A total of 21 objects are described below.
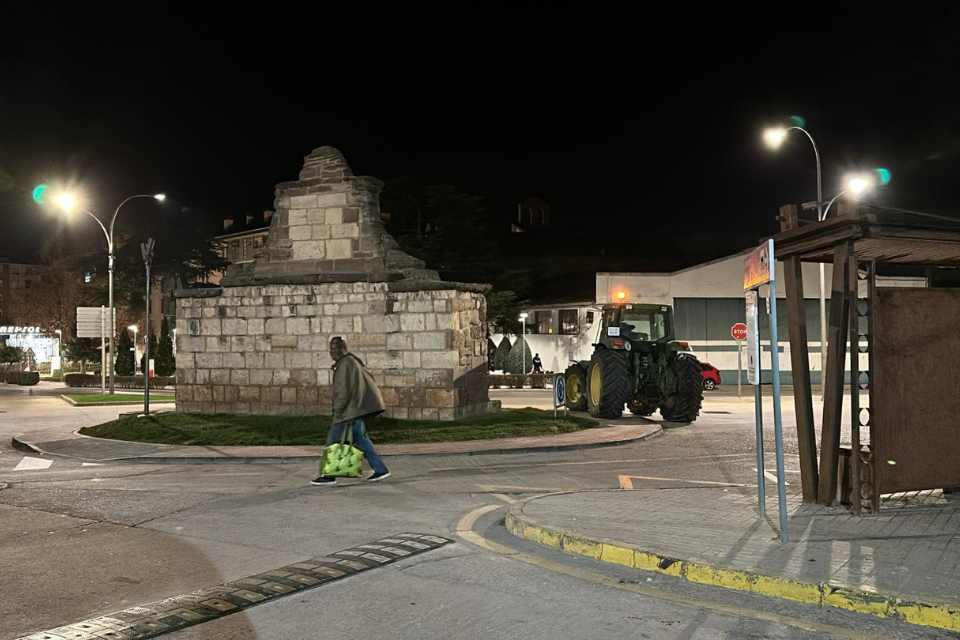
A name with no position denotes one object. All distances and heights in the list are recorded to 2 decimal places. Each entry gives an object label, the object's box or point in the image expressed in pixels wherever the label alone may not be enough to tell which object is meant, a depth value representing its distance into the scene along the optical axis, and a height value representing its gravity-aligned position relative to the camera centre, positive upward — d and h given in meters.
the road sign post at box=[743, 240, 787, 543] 7.01 +0.12
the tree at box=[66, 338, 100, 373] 56.16 +0.18
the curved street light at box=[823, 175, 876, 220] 25.72 +4.55
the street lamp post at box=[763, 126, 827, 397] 25.69 +5.86
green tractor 19.67 -0.54
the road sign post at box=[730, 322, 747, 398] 31.69 +0.42
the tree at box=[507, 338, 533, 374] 43.19 -0.49
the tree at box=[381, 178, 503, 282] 47.41 +5.70
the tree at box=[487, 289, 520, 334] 45.75 +1.89
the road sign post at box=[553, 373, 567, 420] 19.14 -0.96
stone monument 18.20 +0.65
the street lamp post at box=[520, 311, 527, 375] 42.79 -0.15
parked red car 38.47 -1.39
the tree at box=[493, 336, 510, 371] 43.97 -0.43
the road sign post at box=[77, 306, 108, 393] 34.59 +1.24
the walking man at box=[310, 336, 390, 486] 11.19 -0.63
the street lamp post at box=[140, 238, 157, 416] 19.39 +0.85
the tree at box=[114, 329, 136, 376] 48.84 -0.40
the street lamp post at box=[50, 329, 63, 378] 60.38 +0.69
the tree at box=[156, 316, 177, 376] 44.84 -0.25
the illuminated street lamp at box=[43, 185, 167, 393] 31.66 +5.48
